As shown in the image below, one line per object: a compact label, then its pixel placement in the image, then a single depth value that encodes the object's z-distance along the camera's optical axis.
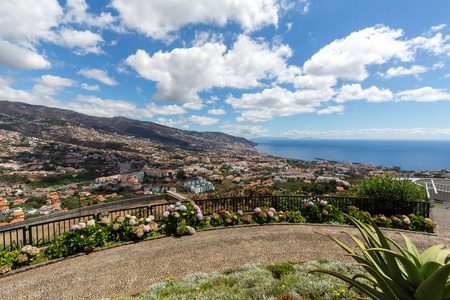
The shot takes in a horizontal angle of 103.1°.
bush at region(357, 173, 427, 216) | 7.47
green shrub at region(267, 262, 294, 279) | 3.98
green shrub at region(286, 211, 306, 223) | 7.48
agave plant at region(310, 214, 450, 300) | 1.32
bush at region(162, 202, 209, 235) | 6.61
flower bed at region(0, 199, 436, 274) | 5.30
